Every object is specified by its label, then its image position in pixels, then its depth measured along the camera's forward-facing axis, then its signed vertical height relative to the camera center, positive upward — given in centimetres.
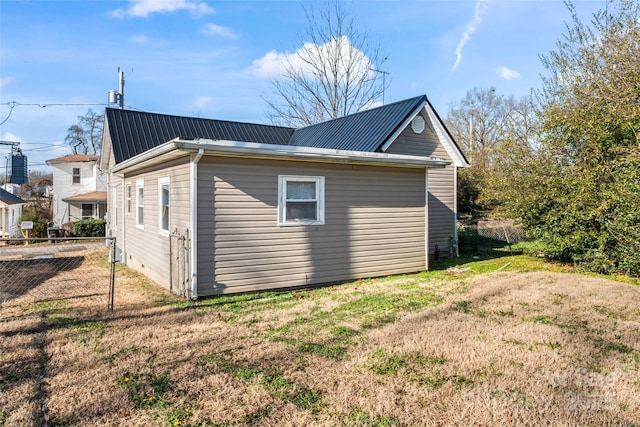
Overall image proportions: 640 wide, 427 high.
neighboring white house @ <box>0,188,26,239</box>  1988 -24
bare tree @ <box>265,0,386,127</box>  2233 +782
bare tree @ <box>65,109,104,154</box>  3681 +683
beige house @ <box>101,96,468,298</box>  673 -8
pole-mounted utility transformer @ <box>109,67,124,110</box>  1991 +560
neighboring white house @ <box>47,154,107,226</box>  2367 +124
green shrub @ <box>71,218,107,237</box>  1983 -91
